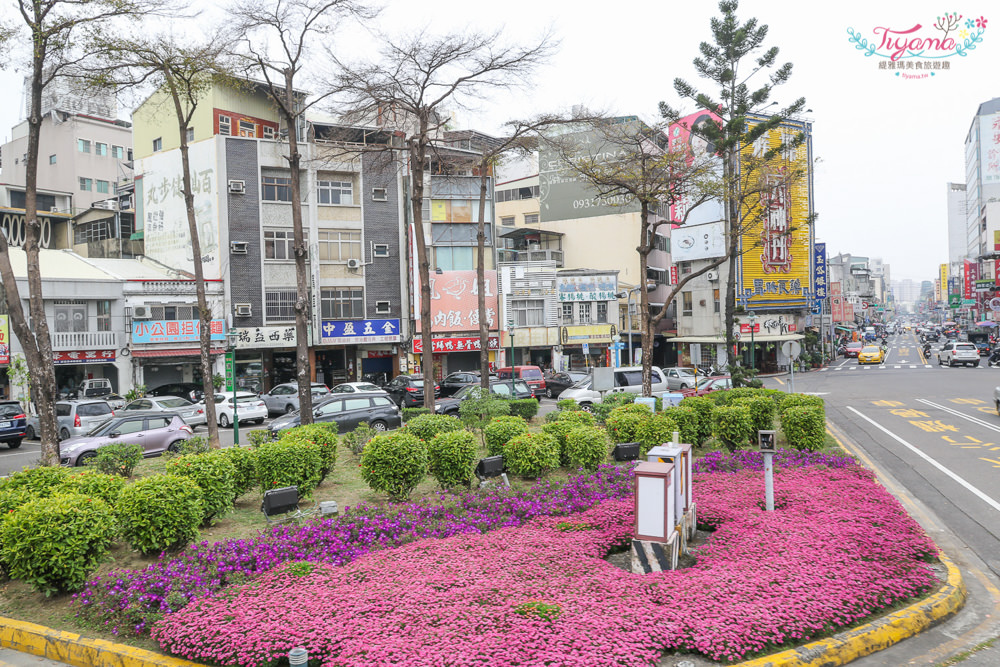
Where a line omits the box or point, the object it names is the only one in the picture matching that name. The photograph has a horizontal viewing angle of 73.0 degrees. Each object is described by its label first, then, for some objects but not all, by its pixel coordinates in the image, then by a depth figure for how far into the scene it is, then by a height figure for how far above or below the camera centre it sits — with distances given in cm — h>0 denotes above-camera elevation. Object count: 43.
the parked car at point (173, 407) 2542 -286
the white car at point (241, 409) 2677 -315
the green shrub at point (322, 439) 1184 -198
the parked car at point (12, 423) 2211 -285
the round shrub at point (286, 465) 1048 -213
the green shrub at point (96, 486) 882 -202
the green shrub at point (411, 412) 1978 -256
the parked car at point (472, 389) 2358 -270
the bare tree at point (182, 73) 1616 +678
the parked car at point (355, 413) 1988 -256
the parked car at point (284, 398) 2928 -302
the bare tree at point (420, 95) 1888 +666
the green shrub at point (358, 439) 1438 -240
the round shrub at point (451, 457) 1099 -216
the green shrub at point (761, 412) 1513 -216
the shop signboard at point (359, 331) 3891 -23
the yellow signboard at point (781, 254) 5016 +467
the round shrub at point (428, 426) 1362 -206
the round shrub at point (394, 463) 1036 -211
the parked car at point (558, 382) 3475 -314
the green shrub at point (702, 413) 1534 -217
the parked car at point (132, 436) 1775 -284
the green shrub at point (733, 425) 1455 -234
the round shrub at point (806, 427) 1413 -237
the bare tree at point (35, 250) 1384 +182
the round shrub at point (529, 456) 1169 -232
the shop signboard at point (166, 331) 3366 +7
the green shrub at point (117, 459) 1266 -239
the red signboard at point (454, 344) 4133 -121
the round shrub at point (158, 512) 800 -215
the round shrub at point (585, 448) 1242 -235
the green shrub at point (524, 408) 2047 -261
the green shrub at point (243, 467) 1066 -217
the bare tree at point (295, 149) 1691 +455
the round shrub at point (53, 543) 712 -220
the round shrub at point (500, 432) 1265 -204
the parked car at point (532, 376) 3288 -267
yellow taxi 5656 -358
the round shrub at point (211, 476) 920 -199
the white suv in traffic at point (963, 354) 4866 -316
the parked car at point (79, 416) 2253 -279
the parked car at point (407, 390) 3094 -309
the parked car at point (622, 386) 2683 -273
